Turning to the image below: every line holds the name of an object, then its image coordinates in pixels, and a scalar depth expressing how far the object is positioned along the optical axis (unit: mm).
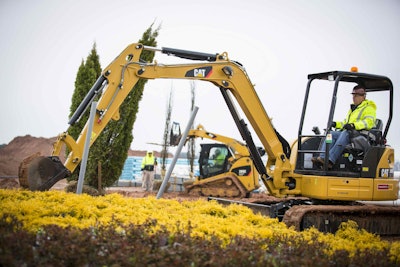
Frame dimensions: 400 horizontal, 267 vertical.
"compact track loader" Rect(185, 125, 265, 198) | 19266
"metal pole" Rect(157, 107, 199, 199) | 9320
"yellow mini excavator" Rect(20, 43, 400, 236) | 8664
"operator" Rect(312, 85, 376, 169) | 8930
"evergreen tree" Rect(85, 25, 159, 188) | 16781
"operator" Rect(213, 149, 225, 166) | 19781
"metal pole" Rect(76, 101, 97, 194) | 8305
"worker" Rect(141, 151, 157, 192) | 22781
